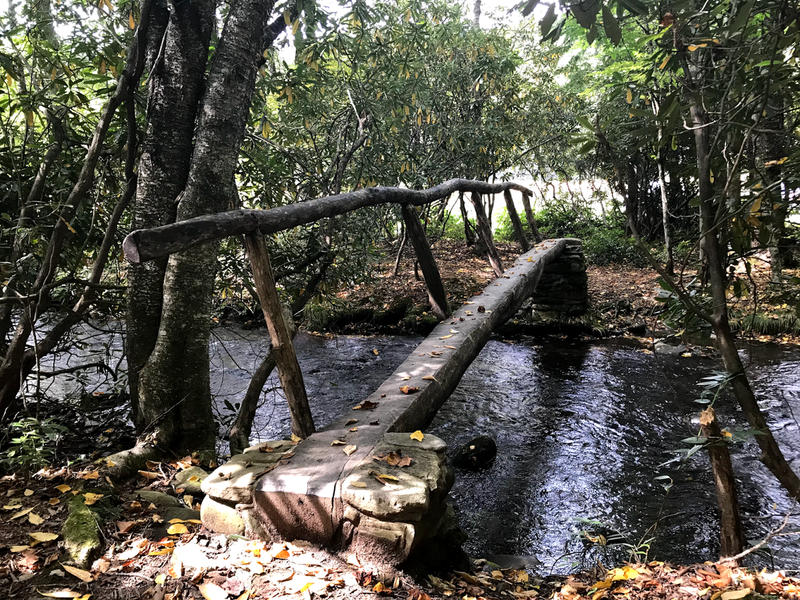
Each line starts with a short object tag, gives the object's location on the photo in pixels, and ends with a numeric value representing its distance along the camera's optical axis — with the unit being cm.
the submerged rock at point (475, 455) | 405
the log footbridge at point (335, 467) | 194
